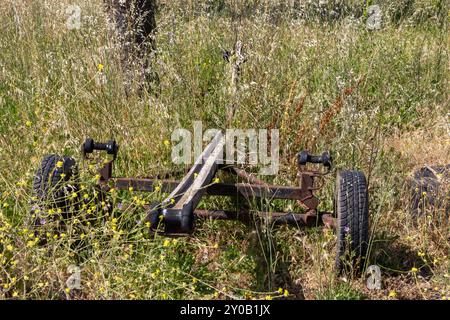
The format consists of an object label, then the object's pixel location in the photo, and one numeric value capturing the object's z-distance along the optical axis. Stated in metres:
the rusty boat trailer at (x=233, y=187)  3.21
